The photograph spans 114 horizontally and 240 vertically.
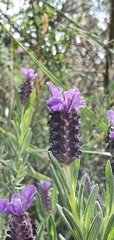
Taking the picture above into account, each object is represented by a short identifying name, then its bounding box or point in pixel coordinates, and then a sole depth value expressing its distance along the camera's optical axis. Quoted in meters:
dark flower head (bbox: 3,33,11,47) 0.59
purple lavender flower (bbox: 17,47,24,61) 0.63
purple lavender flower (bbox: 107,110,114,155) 0.25
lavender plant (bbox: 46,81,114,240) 0.24
